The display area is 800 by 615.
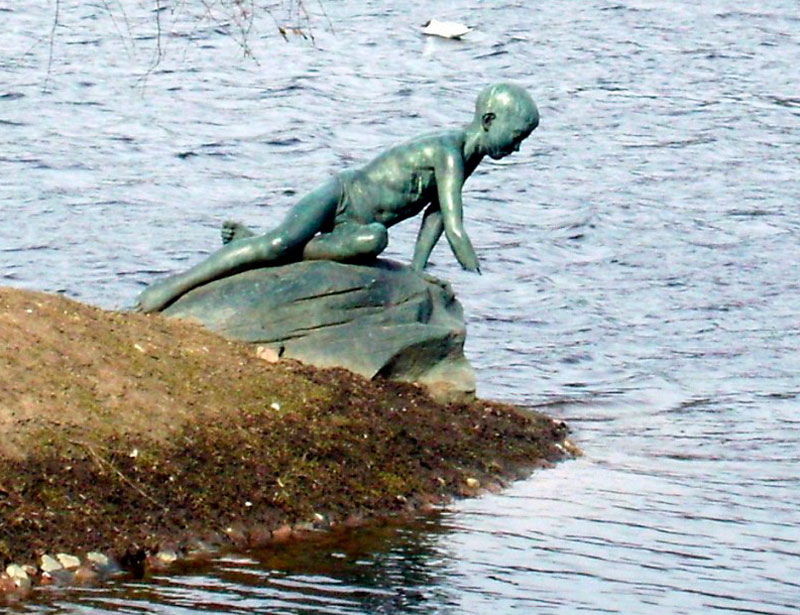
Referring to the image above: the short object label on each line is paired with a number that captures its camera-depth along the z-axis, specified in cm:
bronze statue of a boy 2169
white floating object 5606
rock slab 2142
